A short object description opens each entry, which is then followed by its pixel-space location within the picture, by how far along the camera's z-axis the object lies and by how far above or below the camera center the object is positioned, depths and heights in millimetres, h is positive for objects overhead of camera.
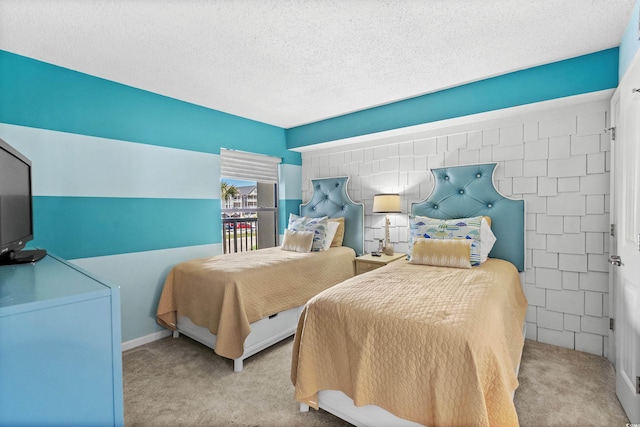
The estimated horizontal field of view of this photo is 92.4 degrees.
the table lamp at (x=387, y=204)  3375 +54
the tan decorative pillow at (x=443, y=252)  2494 -368
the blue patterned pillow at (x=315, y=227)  3451 -205
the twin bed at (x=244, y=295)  2342 -734
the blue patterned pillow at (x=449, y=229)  2611 -191
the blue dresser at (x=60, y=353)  805 -408
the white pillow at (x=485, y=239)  2631 -279
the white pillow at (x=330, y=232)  3580 -276
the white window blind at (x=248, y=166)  3715 +571
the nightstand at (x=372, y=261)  3152 -545
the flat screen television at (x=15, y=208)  1304 +15
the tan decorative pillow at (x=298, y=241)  3391 -356
